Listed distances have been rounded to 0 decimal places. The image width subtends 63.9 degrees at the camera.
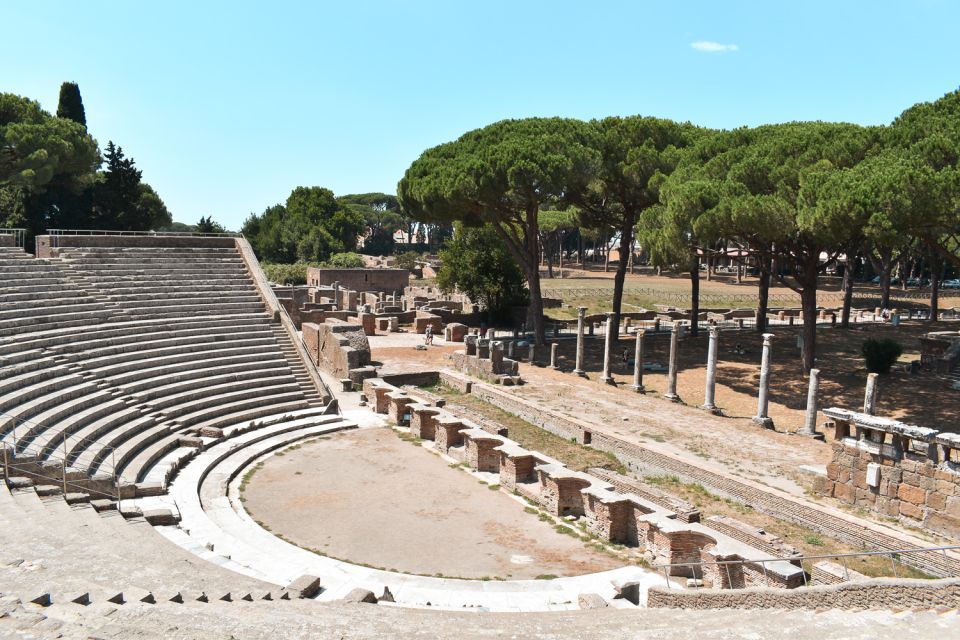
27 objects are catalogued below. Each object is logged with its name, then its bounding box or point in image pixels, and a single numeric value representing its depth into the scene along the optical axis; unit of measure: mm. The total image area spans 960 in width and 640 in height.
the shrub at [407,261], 69375
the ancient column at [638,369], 25906
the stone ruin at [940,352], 29344
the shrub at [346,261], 65100
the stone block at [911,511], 14234
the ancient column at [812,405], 20438
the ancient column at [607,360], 27444
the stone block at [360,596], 10594
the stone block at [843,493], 15344
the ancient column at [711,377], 23312
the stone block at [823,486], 15711
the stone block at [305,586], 10922
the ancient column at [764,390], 21625
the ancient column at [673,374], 24797
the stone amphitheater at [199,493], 8742
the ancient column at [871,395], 19906
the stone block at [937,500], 13844
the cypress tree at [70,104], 47406
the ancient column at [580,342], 28562
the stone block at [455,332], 36625
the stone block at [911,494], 14227
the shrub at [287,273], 59781
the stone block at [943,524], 13602
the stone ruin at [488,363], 27094
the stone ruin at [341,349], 26266
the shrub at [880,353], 29375
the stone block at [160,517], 13406
